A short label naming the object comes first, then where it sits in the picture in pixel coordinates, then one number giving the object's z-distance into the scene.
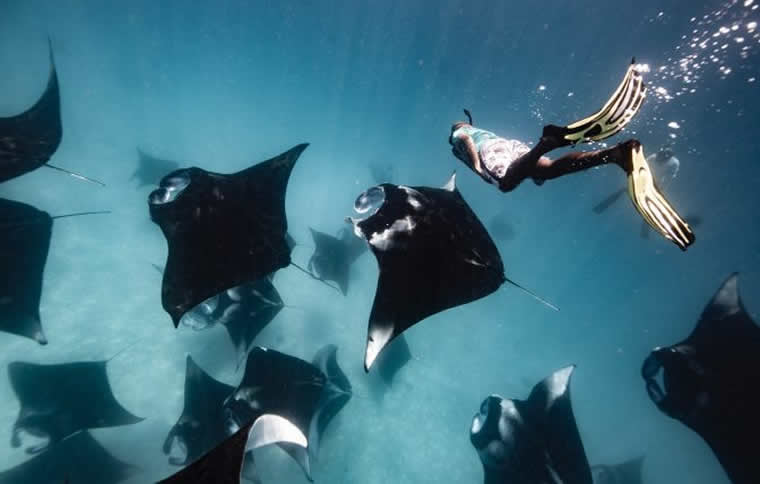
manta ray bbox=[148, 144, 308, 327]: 4.18
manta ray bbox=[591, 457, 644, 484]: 9.67
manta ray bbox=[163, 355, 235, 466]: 5.36
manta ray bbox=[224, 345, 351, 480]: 5.03
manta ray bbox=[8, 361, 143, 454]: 5.84
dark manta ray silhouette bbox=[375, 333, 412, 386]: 9.27
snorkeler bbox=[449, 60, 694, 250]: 2.36
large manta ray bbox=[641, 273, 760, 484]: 4.69
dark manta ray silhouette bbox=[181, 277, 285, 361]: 6.39
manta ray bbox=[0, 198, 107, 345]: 5.12
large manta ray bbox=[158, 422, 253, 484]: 1.61
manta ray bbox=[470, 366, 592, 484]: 4.88
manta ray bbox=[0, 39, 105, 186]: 5.04
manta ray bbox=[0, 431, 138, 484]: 5.98
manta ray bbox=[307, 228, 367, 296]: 9.95
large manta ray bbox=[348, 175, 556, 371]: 3.29
